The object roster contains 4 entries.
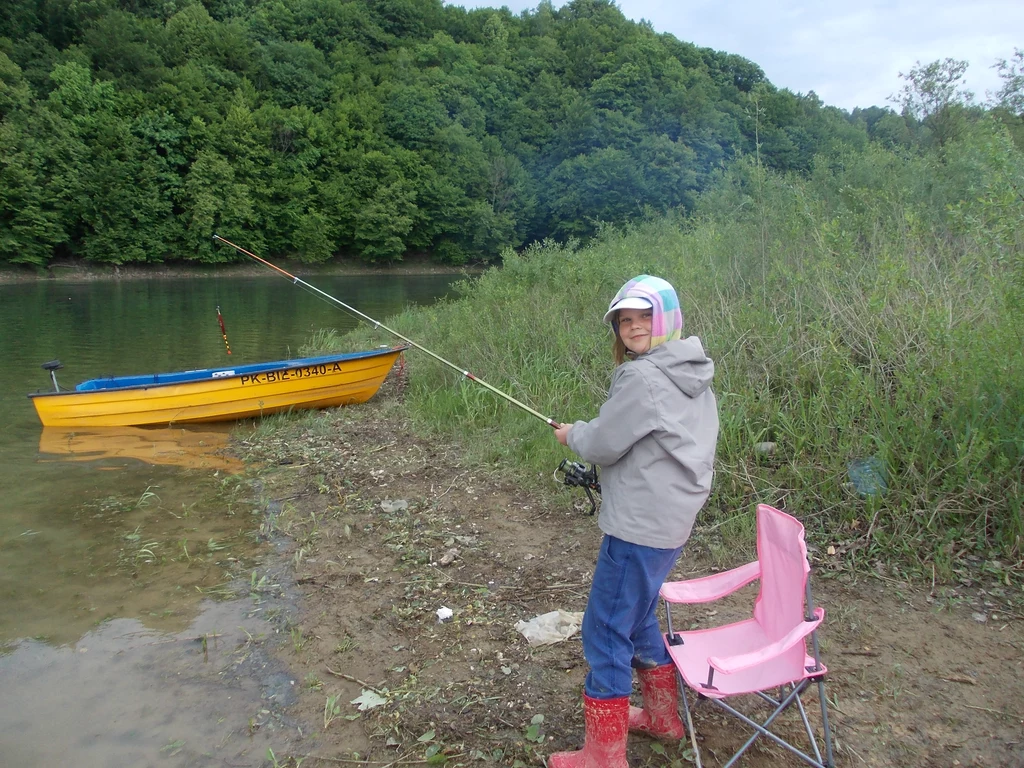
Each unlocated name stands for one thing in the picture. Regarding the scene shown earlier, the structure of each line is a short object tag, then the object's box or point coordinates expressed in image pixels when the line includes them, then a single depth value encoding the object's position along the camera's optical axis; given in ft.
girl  7.67
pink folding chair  7.78
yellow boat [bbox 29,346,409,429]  27.84
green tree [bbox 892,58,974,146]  34.96
